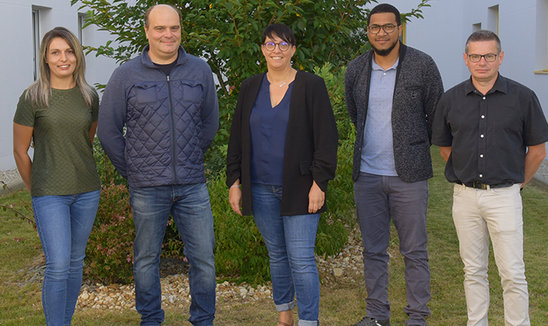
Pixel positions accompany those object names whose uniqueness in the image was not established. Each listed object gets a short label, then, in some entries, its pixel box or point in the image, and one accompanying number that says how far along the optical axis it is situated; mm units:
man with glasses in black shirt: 4023
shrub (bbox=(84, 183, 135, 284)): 5859
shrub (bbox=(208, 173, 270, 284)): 5691
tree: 6332
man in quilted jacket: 4082
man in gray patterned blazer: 4406
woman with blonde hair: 3996
